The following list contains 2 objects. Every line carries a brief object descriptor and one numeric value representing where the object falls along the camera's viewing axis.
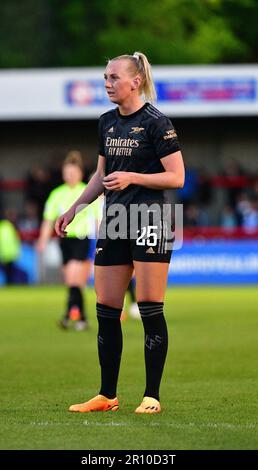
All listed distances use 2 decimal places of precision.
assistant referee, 32.28
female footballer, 16.31
